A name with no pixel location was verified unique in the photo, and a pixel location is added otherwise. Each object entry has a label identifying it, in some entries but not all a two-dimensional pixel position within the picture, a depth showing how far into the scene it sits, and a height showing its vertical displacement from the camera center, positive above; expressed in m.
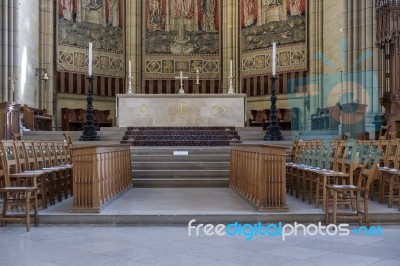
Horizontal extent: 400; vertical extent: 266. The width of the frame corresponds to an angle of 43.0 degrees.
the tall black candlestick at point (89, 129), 14.70 +0.01
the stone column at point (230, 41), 24.09 +4.23
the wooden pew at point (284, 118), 22.06 +0.52
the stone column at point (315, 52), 21.62 +3.33
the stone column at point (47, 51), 21.09 +3.27
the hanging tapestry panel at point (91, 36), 22.03 +4.22
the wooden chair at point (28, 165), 7.62 -0.57
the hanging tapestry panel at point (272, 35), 22.25 +4.30
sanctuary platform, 6.99 -1.19
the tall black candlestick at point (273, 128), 14.80 +0.05
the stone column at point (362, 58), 16.83 +2.47
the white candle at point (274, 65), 14.34 +1.82
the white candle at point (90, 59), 13.97 +1.94
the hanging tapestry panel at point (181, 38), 24.48 +4.44
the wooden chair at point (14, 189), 6.62 -0.81
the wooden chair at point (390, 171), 7.85 -0.64
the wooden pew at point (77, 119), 21.73 +0.47
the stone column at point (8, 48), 17.34 +2.81
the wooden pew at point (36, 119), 17.56 +0.39
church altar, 17.06 +0.66
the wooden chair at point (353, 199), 6.62 -0.95
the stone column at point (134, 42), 24.02 +4.17
